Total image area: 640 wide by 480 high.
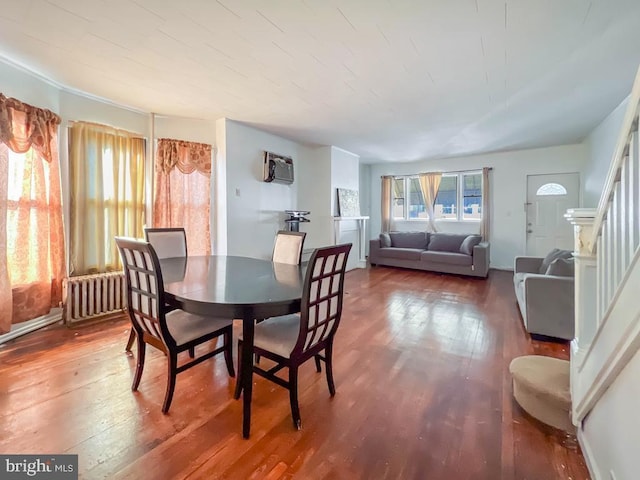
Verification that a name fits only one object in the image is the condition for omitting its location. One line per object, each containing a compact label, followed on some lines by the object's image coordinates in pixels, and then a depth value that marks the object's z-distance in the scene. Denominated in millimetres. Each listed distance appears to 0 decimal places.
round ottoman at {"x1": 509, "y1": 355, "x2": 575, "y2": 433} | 1589
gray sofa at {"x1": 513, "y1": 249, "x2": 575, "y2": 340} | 2680
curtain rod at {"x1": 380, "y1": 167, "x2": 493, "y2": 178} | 6268
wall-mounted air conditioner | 4590
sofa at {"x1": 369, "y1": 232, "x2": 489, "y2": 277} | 5359
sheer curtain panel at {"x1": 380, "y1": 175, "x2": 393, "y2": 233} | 7320
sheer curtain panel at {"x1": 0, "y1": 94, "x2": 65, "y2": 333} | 2543
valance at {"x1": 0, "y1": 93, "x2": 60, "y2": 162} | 2498
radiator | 2980
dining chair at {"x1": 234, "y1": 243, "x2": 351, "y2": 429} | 1554
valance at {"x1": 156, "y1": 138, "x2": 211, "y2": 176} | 3777
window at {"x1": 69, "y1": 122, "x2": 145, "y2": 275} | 3148
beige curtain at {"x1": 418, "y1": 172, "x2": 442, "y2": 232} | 6738
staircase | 992
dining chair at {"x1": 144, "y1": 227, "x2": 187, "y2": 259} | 2785
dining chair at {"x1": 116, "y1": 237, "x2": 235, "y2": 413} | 1654
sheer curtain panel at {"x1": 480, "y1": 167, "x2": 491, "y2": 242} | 6125
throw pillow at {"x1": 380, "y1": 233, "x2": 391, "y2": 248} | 6564
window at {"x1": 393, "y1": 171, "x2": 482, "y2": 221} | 6473
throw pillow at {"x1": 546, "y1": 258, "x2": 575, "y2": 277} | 2900
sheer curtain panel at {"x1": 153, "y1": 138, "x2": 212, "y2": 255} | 3779
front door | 5523
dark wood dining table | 1484
